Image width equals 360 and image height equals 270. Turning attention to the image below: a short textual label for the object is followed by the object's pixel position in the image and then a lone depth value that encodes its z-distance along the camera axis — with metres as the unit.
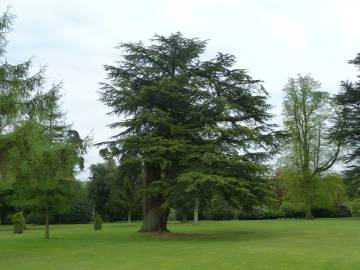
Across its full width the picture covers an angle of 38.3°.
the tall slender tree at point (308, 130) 56.22
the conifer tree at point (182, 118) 29.09
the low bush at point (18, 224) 38.91
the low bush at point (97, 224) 40.53
